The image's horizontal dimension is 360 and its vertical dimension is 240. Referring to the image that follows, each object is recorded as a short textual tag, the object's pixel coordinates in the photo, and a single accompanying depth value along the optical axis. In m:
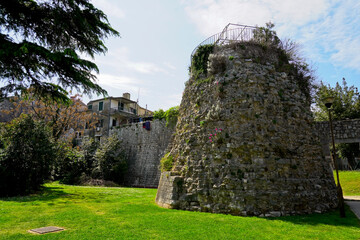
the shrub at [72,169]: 23.06
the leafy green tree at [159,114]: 22.22
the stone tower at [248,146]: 8.37
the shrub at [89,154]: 23.98
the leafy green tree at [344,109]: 22.97
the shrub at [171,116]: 20.31
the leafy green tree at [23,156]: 12.72
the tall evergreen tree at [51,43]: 7.37
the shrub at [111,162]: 22.75
